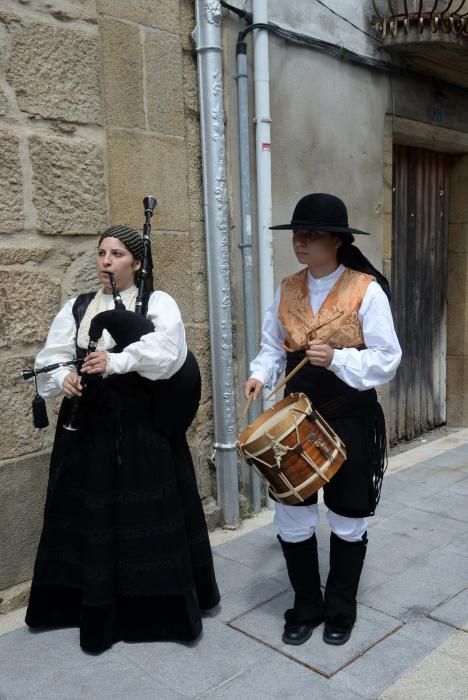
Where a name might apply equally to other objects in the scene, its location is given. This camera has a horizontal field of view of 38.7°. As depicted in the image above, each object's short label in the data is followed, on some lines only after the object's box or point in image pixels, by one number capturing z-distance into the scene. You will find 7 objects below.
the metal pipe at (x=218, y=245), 3.64
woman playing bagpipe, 2.62
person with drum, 2.58
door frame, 5.89
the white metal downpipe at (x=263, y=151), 3.91
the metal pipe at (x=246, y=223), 3.89
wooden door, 5.69
